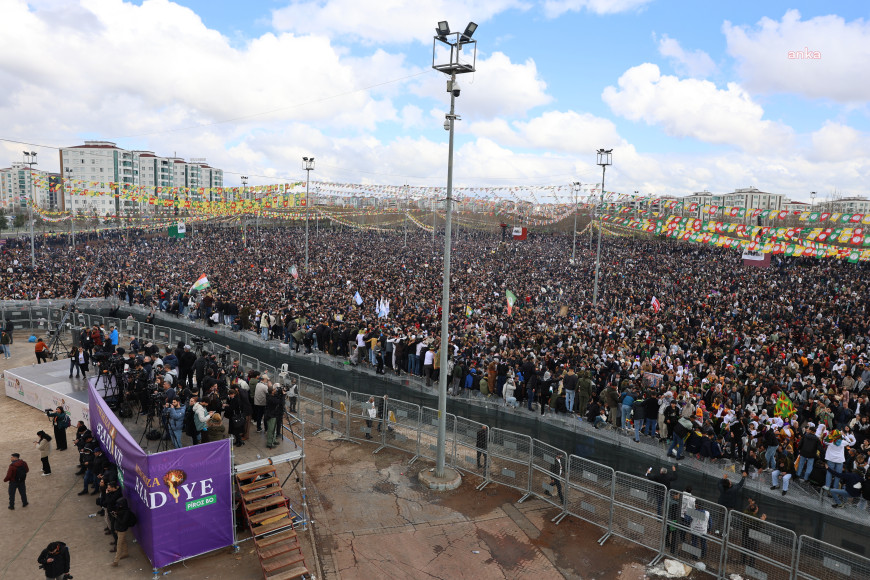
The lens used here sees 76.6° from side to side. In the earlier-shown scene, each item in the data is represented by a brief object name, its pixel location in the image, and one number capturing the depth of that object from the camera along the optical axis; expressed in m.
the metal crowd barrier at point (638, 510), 10.07
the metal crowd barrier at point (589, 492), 10.76
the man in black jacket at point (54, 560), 7.97
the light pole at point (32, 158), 38.50
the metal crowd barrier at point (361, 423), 15.08
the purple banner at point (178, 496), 9.12
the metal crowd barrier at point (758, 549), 8.69
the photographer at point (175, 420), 10.83
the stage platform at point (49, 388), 15.22
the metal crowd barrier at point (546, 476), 11.62
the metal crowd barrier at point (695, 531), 9.50
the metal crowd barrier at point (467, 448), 13.19
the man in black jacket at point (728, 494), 10.04
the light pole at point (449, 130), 10.58
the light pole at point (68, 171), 111.07
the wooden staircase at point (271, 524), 9.32
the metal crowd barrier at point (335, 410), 15.63
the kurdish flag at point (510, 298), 24.35
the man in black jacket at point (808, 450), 11.00
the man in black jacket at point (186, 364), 15.97
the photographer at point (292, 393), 15.51
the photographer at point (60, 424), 13.72
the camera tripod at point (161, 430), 11.30
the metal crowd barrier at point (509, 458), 12.34
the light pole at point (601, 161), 30.94
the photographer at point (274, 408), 11.77
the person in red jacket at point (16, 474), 10.99
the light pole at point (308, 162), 39.13
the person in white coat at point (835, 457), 10.88
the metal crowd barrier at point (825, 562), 7.91
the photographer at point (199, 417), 10.89
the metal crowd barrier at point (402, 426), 14.39
